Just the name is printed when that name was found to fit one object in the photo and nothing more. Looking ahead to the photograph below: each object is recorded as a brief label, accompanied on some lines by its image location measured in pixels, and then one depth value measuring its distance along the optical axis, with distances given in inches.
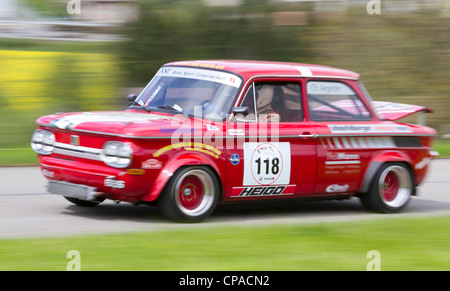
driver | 671.1
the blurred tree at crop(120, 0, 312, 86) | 1795.0
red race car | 606.5
